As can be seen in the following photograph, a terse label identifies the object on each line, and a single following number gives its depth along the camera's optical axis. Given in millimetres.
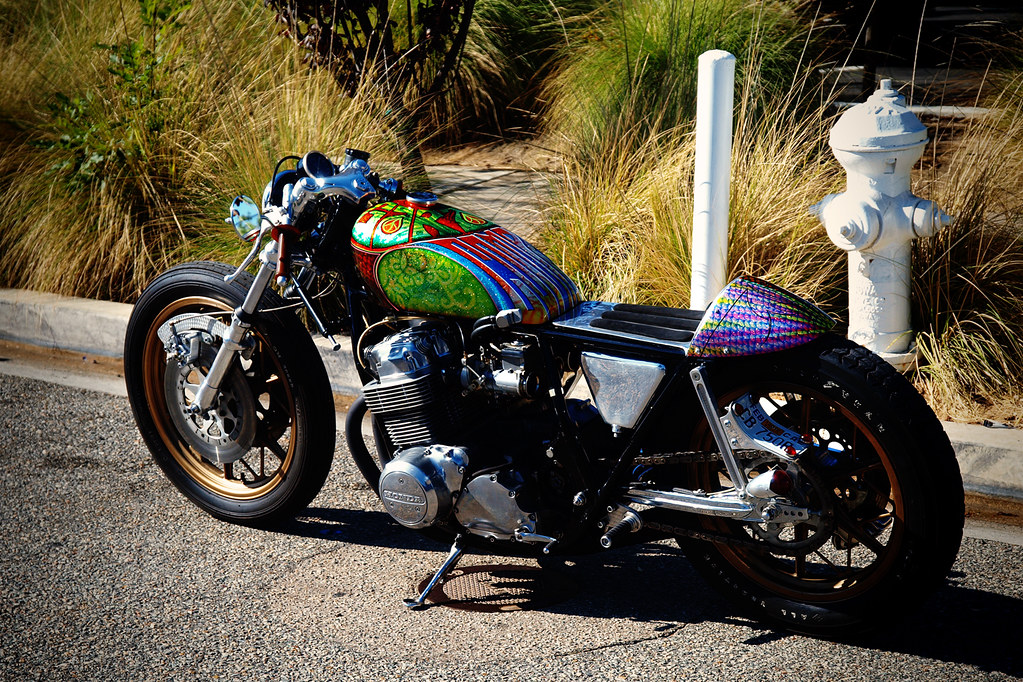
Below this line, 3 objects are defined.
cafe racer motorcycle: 2727
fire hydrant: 4055
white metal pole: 4273
